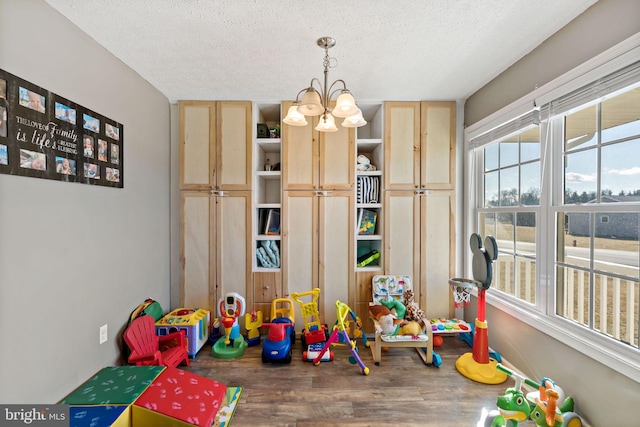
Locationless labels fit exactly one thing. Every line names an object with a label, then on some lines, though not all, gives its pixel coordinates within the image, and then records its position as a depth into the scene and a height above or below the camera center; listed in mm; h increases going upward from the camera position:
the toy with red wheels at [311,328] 2309 -1074
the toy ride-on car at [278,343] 2246 -1113
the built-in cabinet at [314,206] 2758 +60
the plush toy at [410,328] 2316 -1007
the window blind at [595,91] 1372 +687
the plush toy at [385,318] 2279 -920
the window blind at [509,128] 1949 +678
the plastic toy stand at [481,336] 2029 -970
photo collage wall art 1339 +435
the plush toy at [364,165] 2834 +493
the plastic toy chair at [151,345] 2043 -1082
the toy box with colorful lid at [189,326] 2354 -1001
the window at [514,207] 2061 +39
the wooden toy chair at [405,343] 2264 -1103
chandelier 1583 +619
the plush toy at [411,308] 2443 -891
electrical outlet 1903 -866
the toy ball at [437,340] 2504 -1195
